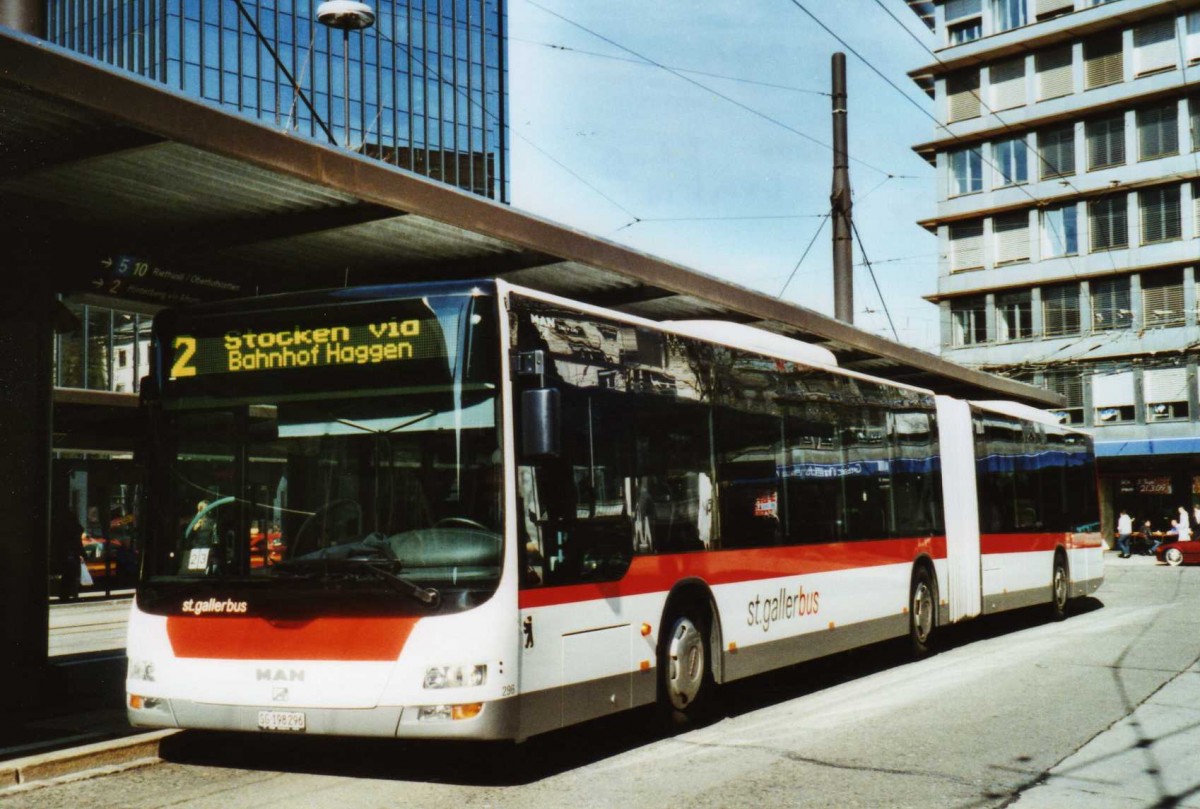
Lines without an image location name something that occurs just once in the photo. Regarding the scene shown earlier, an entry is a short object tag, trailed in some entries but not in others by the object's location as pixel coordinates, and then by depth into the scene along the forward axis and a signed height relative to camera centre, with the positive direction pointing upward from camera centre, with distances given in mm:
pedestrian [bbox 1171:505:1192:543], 42469 -1225
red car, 38469 -1843
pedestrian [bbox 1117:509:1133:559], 46094 -1492
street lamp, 15844 +6011
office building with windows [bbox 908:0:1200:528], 51312 +11510
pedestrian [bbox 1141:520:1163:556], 47656 -1680
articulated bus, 7156 -63
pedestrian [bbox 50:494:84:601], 26408 -643
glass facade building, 57594 +20848
